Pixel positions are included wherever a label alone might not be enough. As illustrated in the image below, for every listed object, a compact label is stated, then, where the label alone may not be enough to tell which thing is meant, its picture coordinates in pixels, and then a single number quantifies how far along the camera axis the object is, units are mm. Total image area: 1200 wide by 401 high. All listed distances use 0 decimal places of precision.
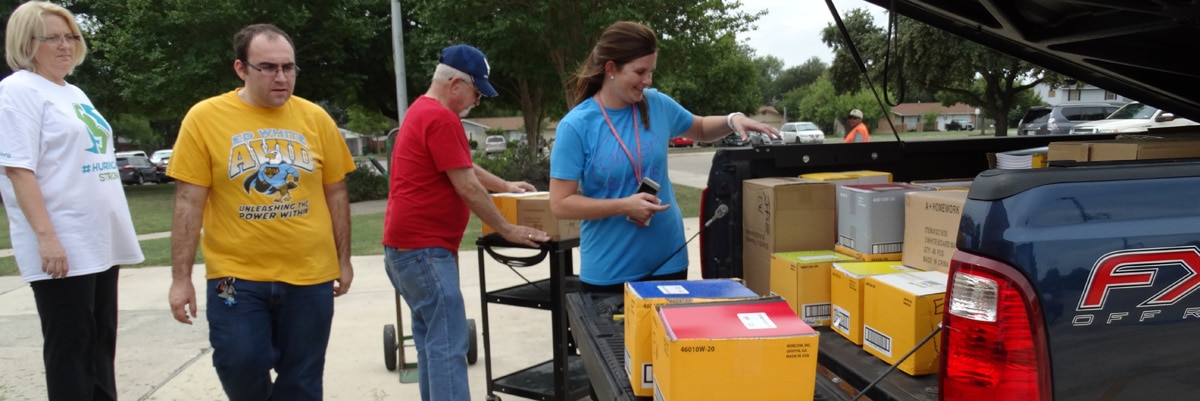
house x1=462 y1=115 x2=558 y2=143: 84500
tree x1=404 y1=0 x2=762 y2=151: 13492
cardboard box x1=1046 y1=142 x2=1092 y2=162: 2359
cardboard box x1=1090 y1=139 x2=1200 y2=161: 2141
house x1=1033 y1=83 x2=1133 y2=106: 48269
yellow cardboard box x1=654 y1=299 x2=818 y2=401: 1633
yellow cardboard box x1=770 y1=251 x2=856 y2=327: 2305
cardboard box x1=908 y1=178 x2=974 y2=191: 2415
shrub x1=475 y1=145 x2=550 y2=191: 16062
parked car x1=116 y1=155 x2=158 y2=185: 28500
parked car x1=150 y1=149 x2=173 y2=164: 32250
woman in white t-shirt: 2730
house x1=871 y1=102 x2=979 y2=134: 82500
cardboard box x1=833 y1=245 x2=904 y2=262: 2297
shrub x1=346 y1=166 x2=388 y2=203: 16438
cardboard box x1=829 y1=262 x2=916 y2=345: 2096
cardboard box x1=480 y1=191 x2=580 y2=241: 3594
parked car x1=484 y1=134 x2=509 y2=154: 50169
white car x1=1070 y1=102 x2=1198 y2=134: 17020
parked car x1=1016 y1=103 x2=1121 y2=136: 22078
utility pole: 11680
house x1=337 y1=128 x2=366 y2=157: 75888
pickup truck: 1322
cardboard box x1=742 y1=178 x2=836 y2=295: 2535
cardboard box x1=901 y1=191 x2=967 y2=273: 2025
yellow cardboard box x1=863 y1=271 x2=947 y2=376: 1801
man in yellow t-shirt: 2627
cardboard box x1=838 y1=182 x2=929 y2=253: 2291
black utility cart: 3500
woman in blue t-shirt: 2676
